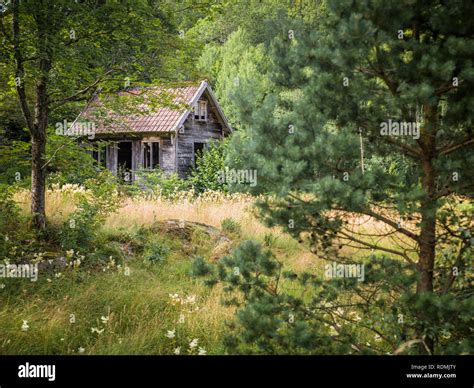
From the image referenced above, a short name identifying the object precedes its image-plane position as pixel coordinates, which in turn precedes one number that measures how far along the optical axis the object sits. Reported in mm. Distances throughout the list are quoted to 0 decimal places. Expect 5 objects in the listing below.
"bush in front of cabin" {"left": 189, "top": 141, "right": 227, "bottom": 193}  14859
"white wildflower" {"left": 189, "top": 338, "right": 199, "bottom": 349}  4250
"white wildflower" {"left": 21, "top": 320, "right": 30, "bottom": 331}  4428
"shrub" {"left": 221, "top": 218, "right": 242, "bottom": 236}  8773
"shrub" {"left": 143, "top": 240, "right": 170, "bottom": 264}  6969
